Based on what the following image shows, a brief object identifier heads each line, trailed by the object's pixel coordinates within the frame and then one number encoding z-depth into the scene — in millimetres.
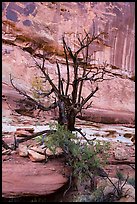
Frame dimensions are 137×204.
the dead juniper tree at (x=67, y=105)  6340
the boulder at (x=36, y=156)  5883
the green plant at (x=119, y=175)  5820
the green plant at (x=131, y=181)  6183
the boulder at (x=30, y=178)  5336
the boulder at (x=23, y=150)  5969
